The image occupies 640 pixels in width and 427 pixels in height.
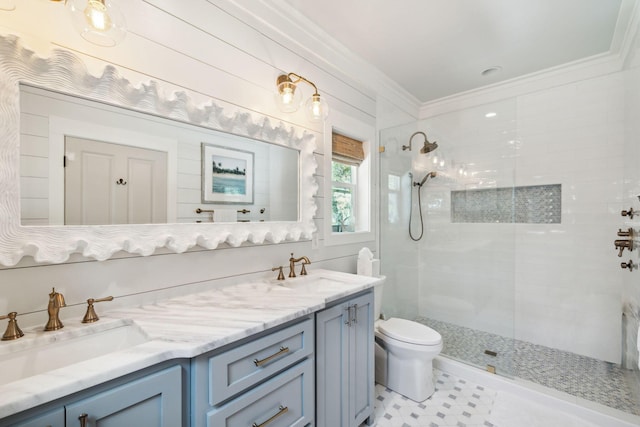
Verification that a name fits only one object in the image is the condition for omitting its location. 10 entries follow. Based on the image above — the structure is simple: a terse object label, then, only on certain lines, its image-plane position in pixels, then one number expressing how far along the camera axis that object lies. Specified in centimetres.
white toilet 190
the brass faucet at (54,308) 94
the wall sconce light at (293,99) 172
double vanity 68
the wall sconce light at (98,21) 97
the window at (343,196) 229
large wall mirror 95
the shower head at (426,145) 298
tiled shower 226
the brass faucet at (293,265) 176
